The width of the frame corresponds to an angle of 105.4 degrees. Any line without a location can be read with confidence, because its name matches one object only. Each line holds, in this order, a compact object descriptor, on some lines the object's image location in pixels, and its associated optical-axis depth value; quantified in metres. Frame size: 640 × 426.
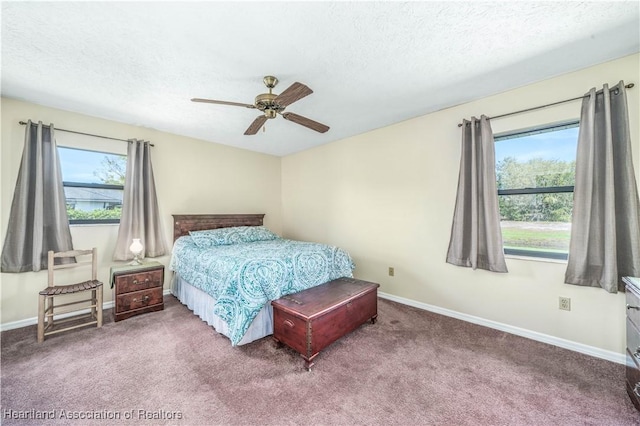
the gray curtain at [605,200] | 1.96
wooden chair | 2.42
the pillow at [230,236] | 3.56
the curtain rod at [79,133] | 2.72
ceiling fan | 1.94
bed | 2.28
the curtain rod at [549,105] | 1.99
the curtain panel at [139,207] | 3.30
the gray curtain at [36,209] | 2.66
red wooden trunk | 2.01
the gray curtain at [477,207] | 2.57
